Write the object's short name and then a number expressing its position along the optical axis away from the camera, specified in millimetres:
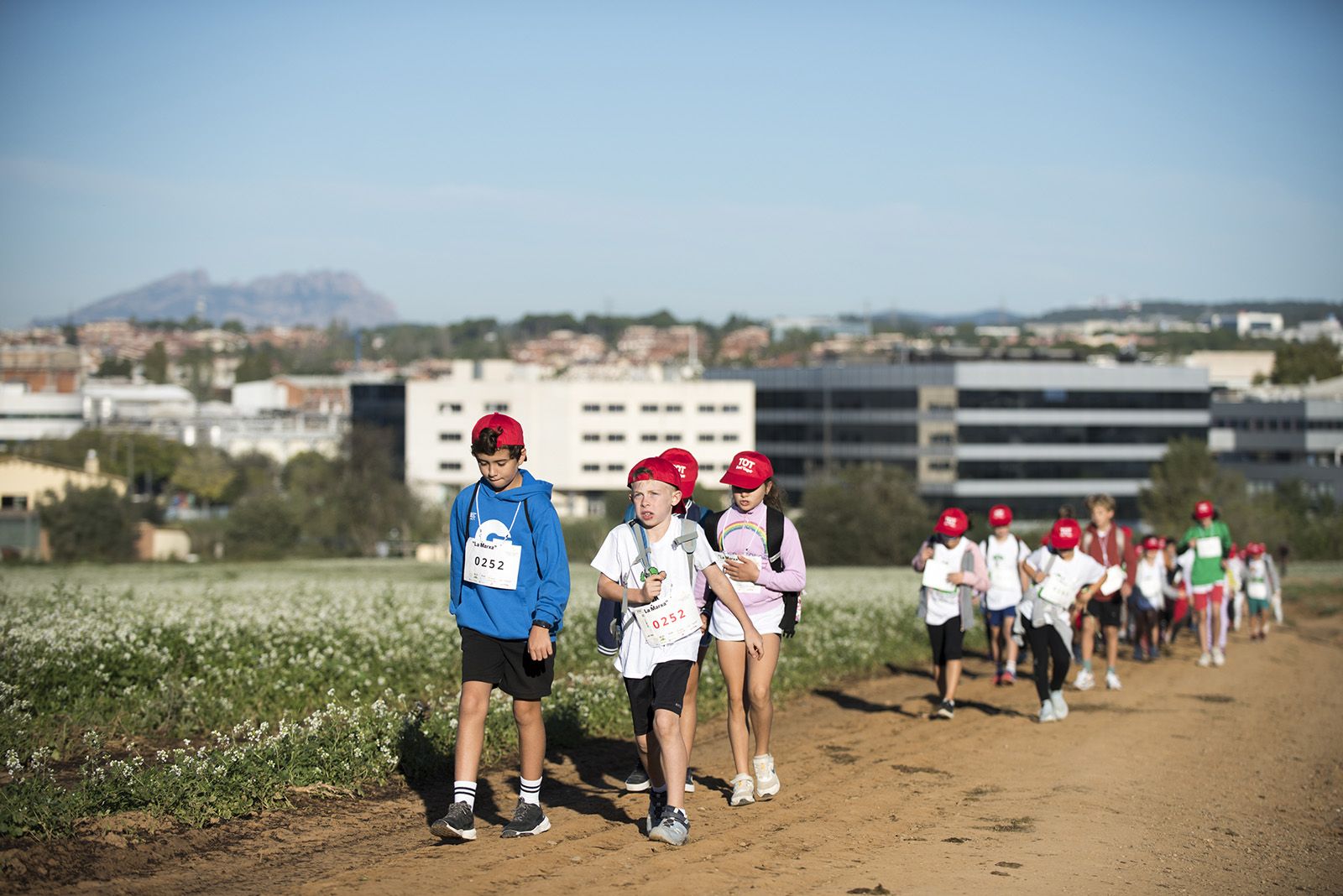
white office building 117812
